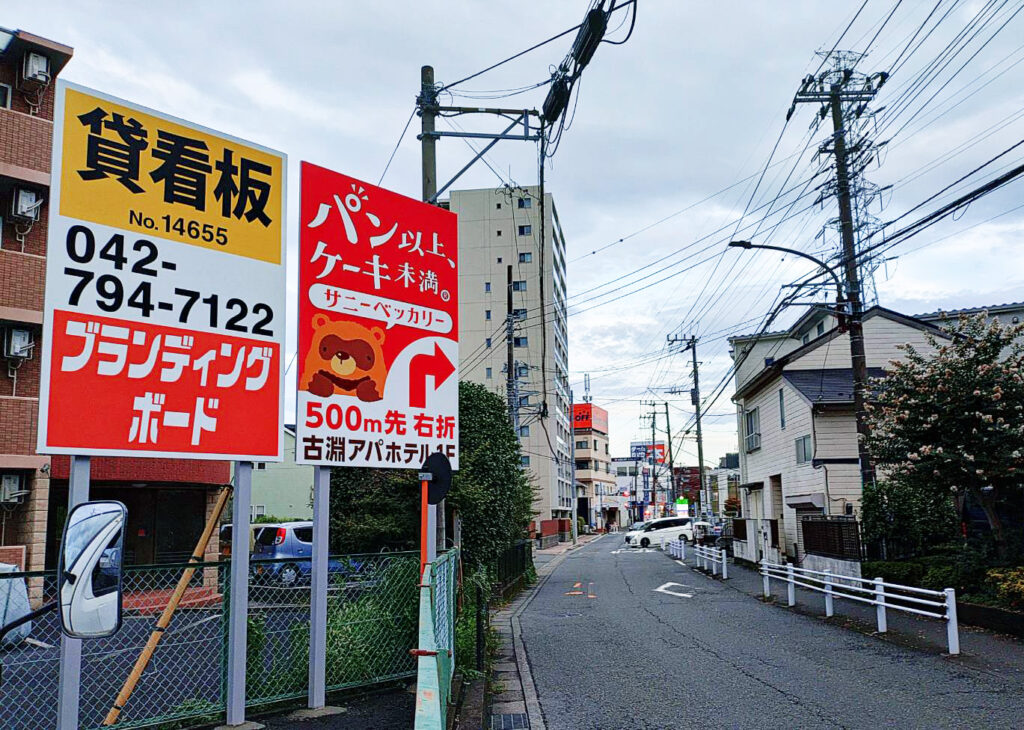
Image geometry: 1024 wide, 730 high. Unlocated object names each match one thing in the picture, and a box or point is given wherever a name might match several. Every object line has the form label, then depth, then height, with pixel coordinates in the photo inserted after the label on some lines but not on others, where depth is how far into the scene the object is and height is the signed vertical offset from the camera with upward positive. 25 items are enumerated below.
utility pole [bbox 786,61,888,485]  16.78 +5.89
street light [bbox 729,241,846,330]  16.42 +3.98
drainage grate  7.68 -2.28
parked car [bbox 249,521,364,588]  20.50 -1.50
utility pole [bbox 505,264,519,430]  26.97 +3.31
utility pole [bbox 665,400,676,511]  68.18 -0.29
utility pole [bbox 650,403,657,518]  85.23 -0.81
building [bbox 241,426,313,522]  42.56 -0.46
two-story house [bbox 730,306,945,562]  23.97 +1.34
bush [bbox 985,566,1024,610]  11.90 -1.66
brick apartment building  17.39 +4.00
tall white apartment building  65.88 +14.77
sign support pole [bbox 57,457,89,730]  5.55 -1.31
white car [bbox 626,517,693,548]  48.23 -3.23
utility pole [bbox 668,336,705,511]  46.66 +5.29
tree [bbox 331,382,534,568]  15.46 -0.31
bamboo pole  6.07 -1.18
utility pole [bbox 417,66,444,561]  12.30 +5.18
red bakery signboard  7.76 +1.51
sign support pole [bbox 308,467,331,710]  7.18 -1.03
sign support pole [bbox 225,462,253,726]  6.59 -0.94
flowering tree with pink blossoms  13.58 +0.91
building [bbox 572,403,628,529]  90.12 +1.36
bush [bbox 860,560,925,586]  15.70 -1.89
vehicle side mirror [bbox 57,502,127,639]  2.73 -0.29
